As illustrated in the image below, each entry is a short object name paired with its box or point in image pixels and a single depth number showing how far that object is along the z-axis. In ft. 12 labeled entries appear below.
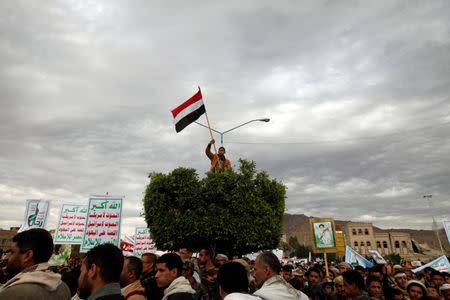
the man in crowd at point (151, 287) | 13.42
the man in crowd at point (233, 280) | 10.63
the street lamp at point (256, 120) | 50.55
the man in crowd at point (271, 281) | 11.32
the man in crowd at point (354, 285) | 16.97
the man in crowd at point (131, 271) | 13.32
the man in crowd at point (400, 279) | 25.26
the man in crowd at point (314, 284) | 26.40
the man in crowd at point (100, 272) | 9.00
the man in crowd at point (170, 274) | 11.96
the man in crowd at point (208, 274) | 17.35
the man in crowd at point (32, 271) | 7.55
